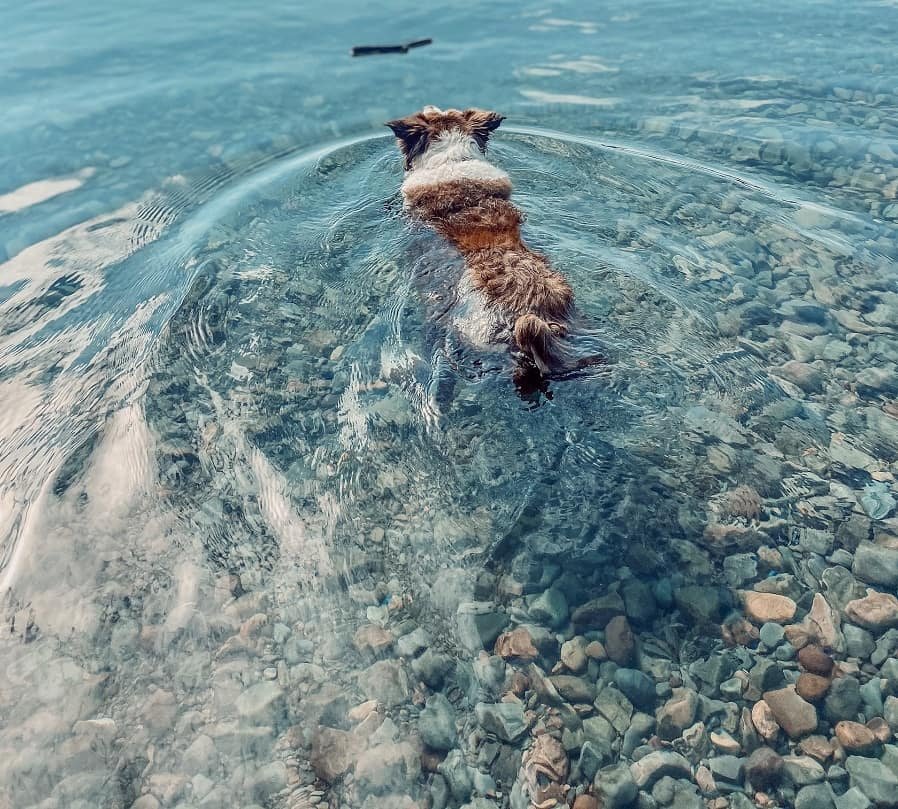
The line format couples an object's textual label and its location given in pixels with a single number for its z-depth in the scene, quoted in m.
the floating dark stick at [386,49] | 6.31
